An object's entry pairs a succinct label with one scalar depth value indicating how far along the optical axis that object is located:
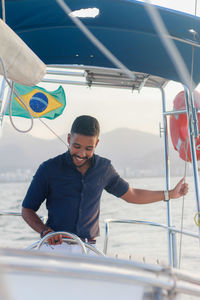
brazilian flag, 5.66
